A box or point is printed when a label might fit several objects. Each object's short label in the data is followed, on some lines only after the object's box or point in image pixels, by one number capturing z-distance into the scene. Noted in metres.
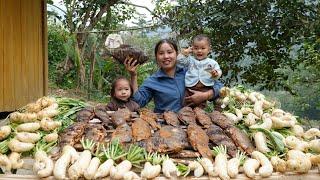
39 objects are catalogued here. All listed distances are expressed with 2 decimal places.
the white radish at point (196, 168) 1.49
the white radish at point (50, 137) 1.65
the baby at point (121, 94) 2.23
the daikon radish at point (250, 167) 1.50
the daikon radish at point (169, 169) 1.47
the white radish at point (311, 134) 1.87
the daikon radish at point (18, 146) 1.60
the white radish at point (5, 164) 1.56
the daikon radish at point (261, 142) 1.64
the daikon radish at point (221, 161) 1.47
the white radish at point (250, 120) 1.84
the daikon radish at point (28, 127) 1.71
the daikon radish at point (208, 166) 1.48
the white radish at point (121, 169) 1.44
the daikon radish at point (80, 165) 1.43
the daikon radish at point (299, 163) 1.56
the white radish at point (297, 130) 1.85
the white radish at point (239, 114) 1.90
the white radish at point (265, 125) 1.76
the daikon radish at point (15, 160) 1.56
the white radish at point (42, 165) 1.45
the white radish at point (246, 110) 1.96
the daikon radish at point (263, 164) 1.52
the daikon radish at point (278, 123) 1.83
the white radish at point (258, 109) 1.93
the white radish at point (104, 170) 1.44
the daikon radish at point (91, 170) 1.43
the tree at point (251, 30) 4.38
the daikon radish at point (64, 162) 1.44
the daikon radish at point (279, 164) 1.56
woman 2.42
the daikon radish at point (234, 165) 1.49
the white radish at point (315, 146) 1.71
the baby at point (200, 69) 2.54
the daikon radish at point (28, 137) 1.65
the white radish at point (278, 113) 1.96
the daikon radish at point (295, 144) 1.69
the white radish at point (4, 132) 1.71
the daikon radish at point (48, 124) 1.72
